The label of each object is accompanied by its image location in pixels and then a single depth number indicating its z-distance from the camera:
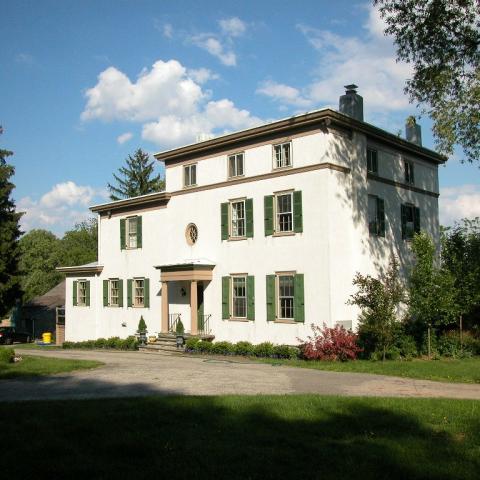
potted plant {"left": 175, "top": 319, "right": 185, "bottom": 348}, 26.41
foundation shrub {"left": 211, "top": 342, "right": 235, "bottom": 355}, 24.36
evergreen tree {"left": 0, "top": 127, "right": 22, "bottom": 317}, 39.34
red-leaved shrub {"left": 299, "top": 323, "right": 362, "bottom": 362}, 20.86
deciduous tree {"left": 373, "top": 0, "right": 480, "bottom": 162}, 21.92
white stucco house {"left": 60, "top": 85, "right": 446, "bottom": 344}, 22.95
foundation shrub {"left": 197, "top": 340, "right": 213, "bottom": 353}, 25.06
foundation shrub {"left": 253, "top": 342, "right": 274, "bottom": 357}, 23.02
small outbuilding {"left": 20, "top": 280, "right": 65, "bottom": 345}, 49.78
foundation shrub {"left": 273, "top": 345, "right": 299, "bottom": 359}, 22.50
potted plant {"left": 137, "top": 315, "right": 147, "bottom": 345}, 29.20
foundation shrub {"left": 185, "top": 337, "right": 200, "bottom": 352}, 25.56
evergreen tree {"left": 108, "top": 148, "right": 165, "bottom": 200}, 63.28
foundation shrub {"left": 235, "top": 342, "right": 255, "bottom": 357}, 23.61
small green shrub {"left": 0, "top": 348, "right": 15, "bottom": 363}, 19.59
